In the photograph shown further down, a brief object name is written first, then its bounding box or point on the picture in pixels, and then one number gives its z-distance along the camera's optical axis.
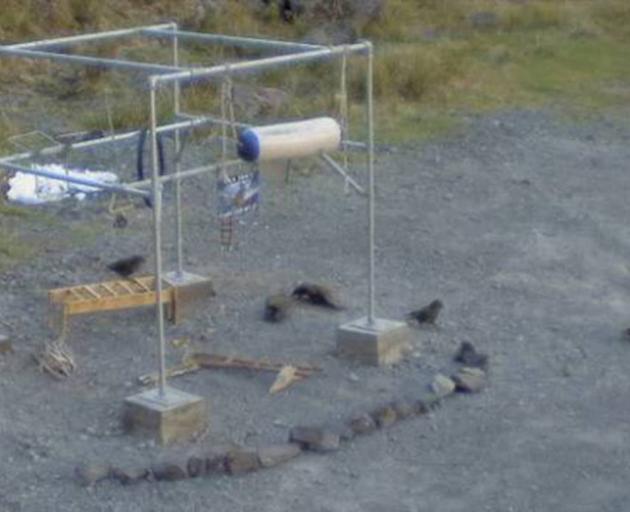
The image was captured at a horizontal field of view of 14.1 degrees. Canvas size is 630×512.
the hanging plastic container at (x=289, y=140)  8.58
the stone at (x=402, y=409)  8.82
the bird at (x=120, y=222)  12.28
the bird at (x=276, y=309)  10.30
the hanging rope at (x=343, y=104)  9.19
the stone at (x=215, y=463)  8.03
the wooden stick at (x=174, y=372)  9.24
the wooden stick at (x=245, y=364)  9.45
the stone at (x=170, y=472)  7.96
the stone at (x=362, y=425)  8.61
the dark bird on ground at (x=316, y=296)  10.54
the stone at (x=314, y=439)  8.38
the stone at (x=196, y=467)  8.00
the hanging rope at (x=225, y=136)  9.01
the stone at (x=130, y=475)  7.94
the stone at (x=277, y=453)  8.15
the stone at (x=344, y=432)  8.53
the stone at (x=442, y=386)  9.11
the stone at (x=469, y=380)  9.22
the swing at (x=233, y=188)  9.04
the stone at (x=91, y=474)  7.95
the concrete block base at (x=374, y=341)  9.56
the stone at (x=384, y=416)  8.72
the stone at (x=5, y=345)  9.58
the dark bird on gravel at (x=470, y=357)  9.56
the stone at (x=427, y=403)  8.92
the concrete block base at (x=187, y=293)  10.29
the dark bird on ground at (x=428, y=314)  10.32
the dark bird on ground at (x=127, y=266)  10.82
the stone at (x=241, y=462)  8.04
